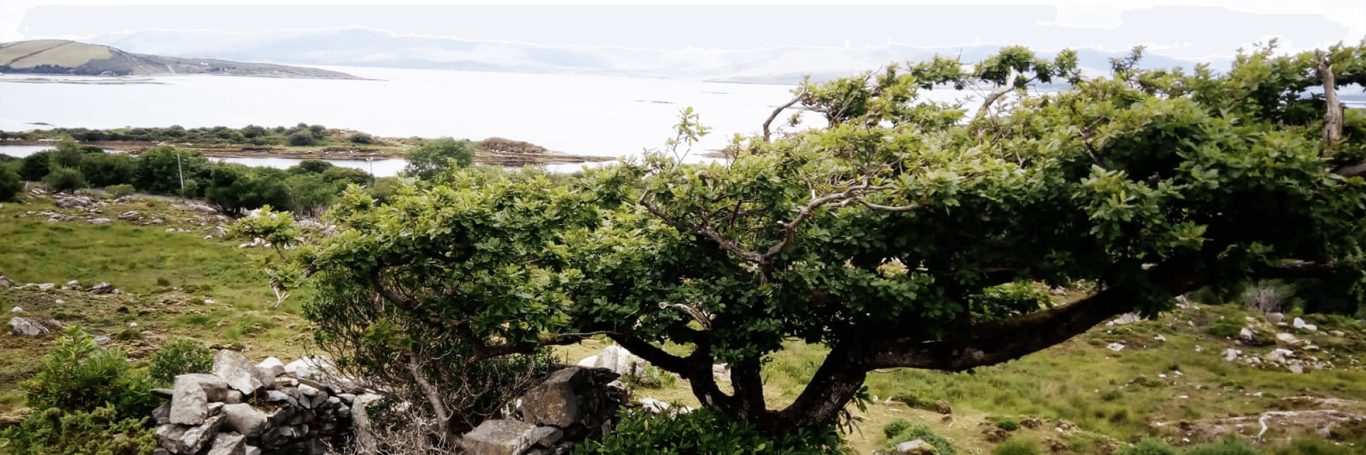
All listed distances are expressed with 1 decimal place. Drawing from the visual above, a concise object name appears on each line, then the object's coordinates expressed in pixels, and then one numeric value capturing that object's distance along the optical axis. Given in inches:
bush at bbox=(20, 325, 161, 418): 421.1
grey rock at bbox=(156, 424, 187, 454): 409.4
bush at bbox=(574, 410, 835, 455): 382.6
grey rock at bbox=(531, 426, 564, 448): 415.5
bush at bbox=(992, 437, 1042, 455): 525.7
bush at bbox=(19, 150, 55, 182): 2336.9
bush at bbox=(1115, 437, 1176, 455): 488.4
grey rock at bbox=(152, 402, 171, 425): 426.0
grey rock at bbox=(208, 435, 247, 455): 410.3
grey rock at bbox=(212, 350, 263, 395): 456.5
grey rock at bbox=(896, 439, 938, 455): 506.0
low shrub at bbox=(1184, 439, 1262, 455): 484.7
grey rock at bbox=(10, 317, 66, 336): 660.7
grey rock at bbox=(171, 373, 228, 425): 417.4
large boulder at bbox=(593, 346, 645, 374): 596.7
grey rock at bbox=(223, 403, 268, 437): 430.9
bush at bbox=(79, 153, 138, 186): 2380.7
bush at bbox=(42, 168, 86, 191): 2126.0
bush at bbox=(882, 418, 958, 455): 523.2
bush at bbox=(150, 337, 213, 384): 491.5
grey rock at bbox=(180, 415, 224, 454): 407.2
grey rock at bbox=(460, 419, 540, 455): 399.5
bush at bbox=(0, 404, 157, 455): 399.5
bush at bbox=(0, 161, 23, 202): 1737.2
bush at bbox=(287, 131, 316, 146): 4215.1
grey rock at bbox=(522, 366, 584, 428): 433.4
